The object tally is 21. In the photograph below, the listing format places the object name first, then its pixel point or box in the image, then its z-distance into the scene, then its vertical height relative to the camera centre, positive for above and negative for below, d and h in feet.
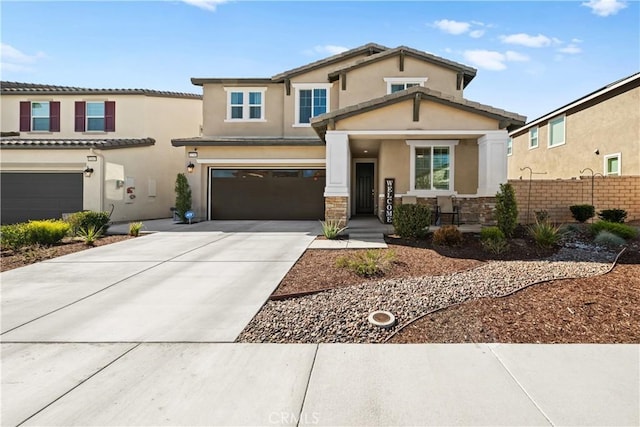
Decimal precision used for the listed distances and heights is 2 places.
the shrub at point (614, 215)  37.86 -1.03
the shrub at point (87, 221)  34.27 -2.11
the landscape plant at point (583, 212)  38.86 -0.75
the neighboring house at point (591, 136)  48.02 +11.74
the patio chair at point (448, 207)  40.63 -0.37
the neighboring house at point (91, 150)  48.85 +7.57
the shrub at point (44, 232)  29.27 -2.84
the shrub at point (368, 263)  19.93 -3.69
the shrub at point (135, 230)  35.81 -3.06
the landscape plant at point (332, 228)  31.99 -2.47
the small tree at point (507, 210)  29.78 -0.47
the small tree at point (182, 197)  48.62 +0.63
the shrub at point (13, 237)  27.96 -3.11
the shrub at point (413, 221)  30.42 -1.54
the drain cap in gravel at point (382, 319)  13.34 -4.67
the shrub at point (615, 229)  28.66 -2.05
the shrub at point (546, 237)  26.68 -2.50
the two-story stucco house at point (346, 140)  34.50 +7.76
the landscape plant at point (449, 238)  27.81 -2.77
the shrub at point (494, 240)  25.85 -2.85
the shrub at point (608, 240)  27.12 -2.75
